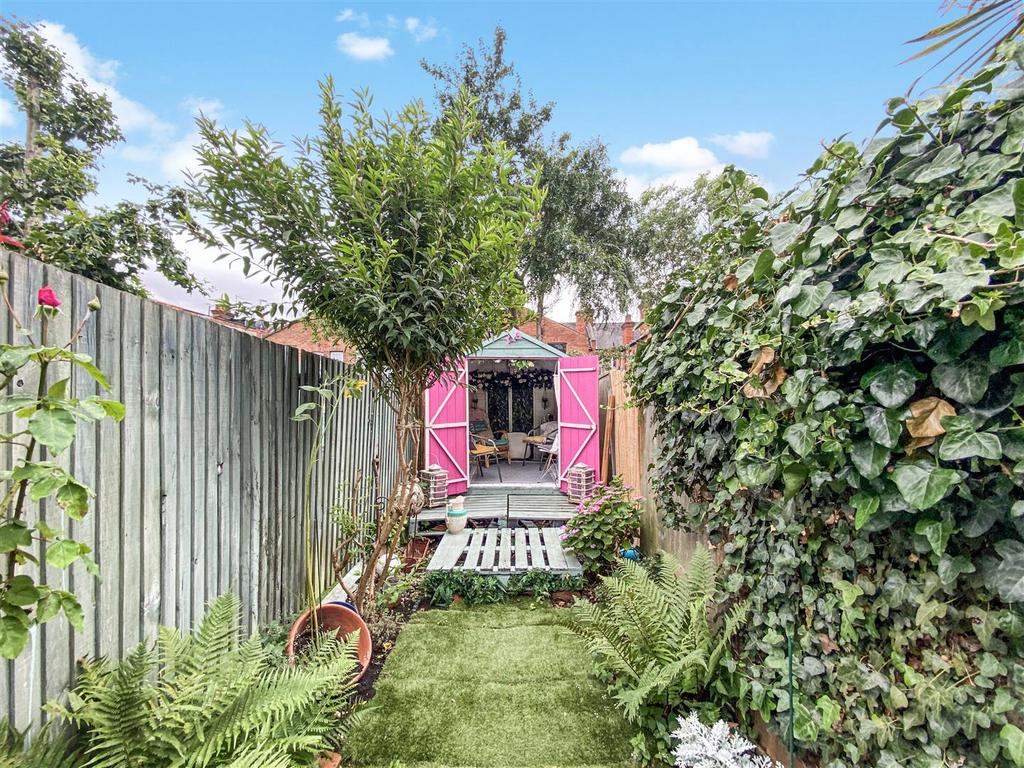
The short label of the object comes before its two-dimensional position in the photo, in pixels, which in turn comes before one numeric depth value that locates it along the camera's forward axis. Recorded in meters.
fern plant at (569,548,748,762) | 1.76
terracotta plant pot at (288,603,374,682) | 2.35
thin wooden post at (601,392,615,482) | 5.71
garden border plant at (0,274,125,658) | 0.78
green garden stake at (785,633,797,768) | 1.33
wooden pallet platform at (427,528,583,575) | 3.44
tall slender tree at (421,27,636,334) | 11.02
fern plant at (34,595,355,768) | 1.22
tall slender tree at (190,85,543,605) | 1.91
